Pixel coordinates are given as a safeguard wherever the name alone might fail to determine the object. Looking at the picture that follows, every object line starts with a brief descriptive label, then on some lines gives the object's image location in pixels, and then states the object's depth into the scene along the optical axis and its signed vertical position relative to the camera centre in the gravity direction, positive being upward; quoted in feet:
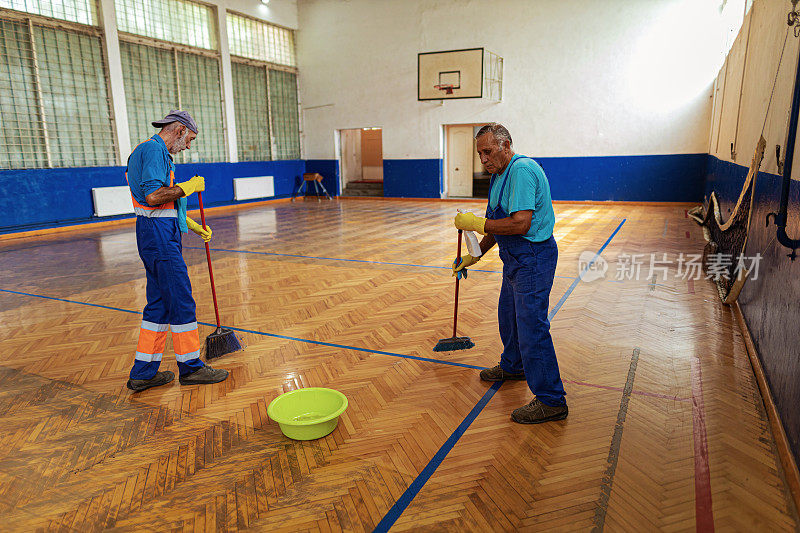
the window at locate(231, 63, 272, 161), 52.47 +4.70
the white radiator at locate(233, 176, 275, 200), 52.05 -3.07
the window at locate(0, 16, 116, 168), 34.22 +4.18
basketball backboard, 49.24 +7.69
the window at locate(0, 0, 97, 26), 34.47 +10.31
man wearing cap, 10.63 -1.93
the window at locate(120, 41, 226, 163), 42.13 +5.66
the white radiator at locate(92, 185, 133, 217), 39.42 -3.15
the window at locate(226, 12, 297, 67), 51.93 +12.16
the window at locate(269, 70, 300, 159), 57.36 +4.79
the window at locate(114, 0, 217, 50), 41.81 +11.61
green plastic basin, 9.20 -4.74
